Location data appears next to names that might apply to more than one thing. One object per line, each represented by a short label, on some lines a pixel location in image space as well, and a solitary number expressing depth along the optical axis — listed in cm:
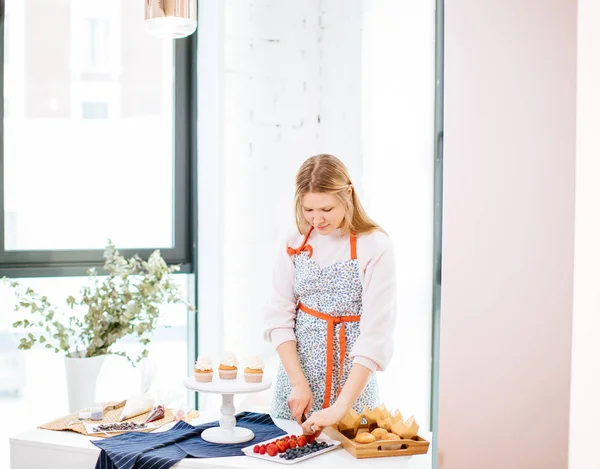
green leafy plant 239
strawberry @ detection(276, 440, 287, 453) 156
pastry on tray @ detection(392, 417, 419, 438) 159
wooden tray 154
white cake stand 161
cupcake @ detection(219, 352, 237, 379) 169
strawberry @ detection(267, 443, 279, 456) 154
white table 150
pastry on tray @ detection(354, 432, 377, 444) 156
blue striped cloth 154
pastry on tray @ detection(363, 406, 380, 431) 165
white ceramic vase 236
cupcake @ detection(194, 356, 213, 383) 166
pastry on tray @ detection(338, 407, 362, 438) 162
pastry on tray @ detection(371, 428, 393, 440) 158
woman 177
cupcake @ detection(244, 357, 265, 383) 167
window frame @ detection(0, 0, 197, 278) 303
